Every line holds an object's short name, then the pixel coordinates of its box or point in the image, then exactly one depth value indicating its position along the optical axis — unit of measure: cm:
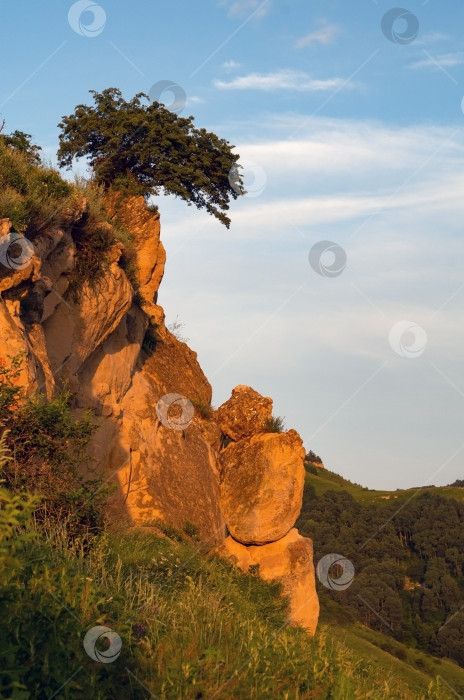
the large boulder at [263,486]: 2294
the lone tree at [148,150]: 2458
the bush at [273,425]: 2472
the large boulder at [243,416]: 2456
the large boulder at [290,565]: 2219
